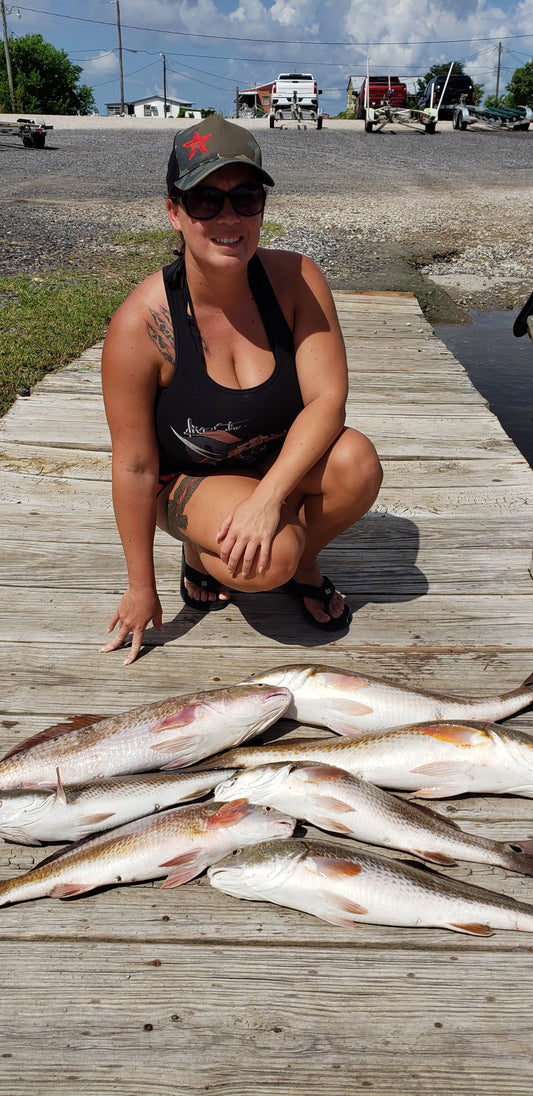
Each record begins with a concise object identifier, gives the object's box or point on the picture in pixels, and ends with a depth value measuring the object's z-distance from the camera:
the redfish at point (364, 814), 2.23
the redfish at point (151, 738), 2.49
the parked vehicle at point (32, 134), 28.41
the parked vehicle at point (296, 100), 41.50
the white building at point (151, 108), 90.62
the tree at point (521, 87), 67.68
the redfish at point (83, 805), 2.30
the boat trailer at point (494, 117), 38.31
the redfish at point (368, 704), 2.71
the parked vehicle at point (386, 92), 41.03
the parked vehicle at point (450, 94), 41.31
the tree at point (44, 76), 77.81
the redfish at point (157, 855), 2.15
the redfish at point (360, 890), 2.04
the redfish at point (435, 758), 2.45
